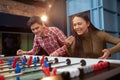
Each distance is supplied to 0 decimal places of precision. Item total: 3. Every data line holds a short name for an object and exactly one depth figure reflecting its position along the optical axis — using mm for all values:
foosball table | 513
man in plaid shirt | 1451
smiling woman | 1262
